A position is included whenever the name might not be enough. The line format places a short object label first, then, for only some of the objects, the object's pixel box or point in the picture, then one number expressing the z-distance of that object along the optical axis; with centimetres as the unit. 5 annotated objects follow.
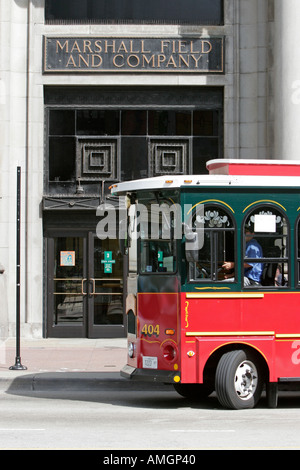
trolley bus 1147
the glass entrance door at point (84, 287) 2052
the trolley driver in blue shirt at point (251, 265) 1165
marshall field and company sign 2070
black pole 1502
